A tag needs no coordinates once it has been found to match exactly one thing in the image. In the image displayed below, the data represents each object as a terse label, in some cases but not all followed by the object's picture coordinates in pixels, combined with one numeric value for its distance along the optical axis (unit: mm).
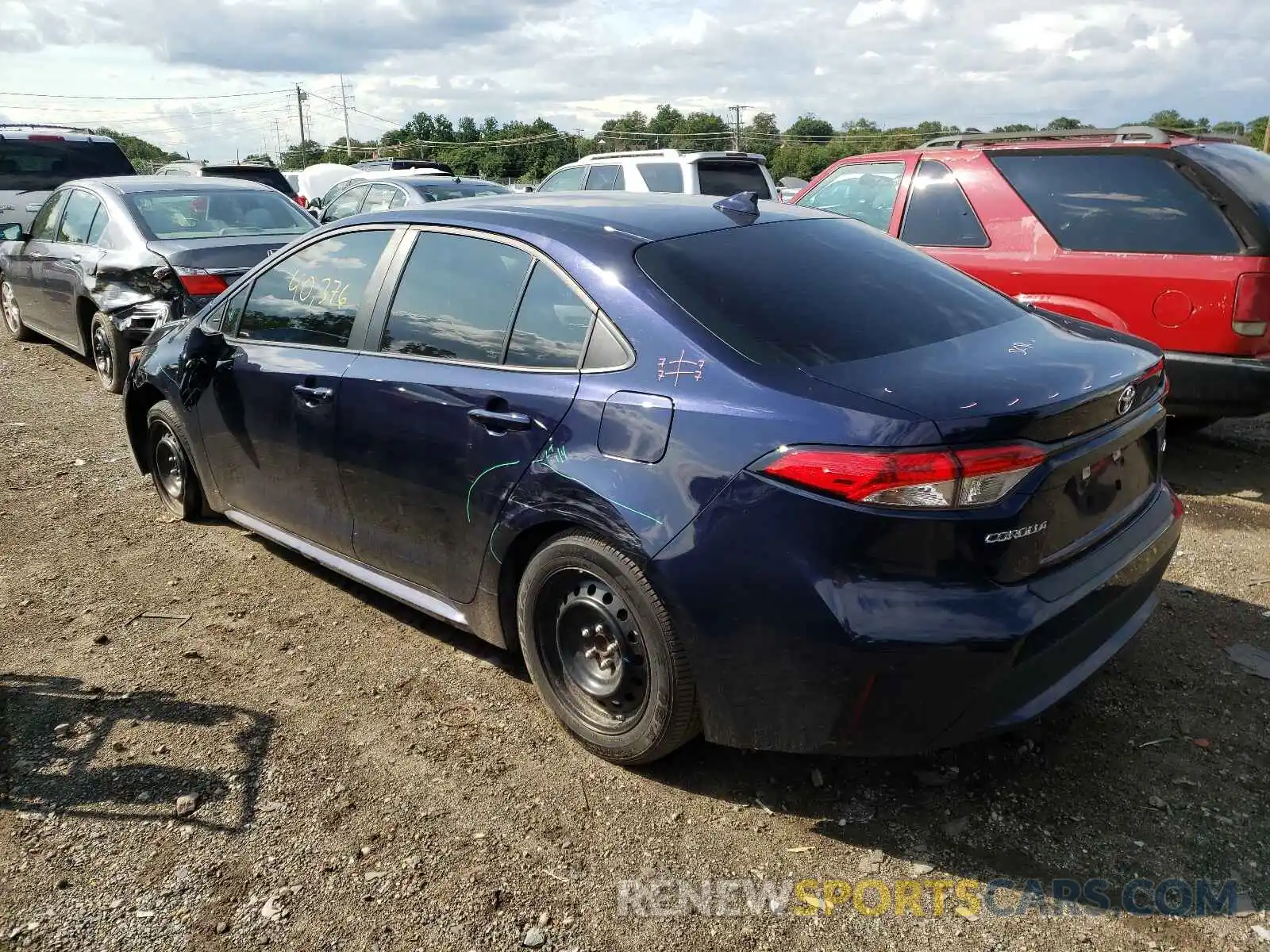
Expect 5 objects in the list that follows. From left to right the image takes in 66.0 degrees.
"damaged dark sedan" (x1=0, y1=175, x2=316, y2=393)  7227
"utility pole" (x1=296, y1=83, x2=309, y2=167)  85362
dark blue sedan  2453
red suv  5059
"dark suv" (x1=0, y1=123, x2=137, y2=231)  12539
